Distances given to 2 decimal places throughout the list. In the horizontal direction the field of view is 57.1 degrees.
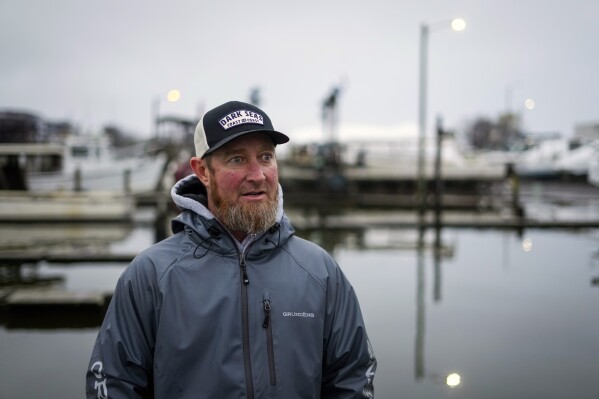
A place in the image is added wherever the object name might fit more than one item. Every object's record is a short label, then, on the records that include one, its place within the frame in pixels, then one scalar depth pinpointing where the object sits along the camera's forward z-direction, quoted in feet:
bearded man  6.87
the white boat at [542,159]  151.53
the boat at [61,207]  54.75
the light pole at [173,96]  45.52
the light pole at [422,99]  67.46
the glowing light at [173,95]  45.52
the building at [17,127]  104.99
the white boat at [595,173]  68.58
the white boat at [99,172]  90.27
